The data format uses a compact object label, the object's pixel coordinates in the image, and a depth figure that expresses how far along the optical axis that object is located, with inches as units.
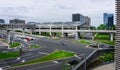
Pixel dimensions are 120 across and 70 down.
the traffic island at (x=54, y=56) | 1001.2
